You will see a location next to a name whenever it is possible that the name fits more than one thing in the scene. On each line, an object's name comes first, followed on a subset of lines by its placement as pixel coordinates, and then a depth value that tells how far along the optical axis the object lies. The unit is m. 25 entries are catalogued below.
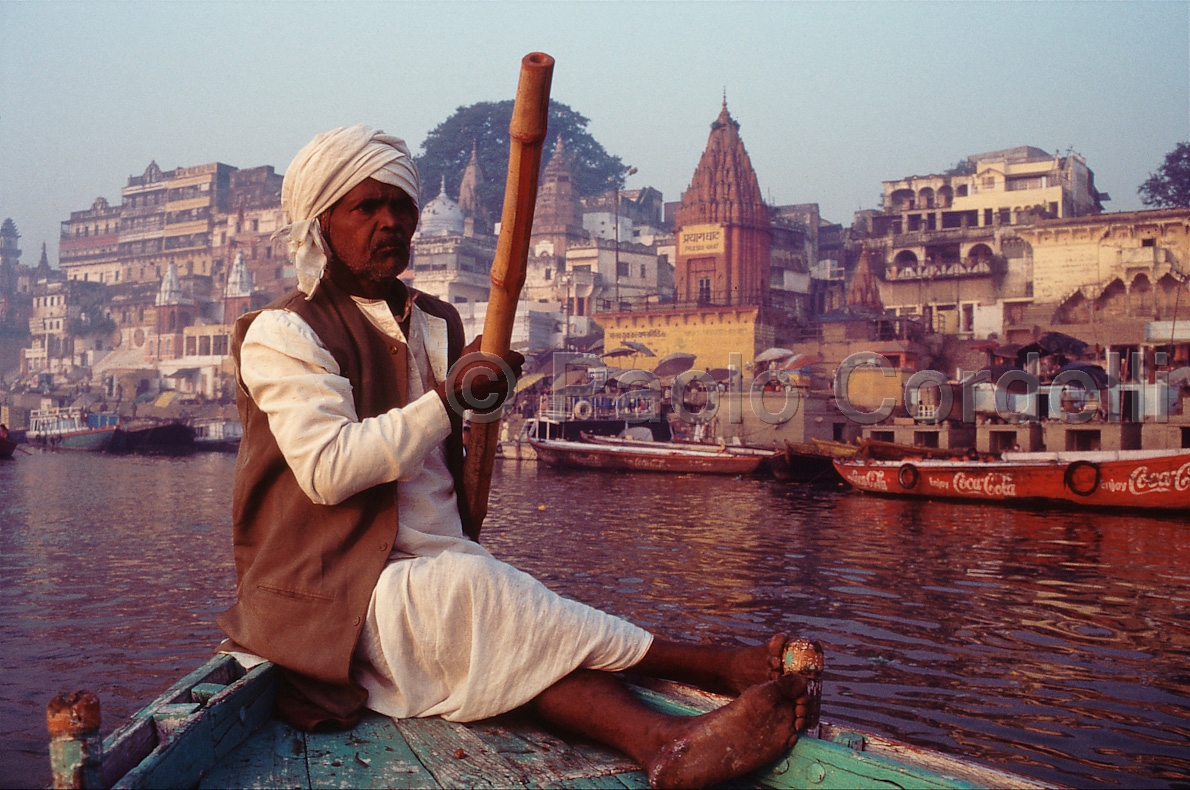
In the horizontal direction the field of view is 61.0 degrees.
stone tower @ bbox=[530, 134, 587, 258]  56.53
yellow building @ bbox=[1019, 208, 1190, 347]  33.84
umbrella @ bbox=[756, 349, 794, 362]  32.29
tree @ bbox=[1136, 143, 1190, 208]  45.62
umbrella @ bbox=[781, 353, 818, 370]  31.40
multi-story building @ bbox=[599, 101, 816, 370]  37.31
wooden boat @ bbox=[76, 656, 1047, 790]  1.71
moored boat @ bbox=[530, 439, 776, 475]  23.12
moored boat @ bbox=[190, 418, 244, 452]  40.44
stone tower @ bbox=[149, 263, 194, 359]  61.38
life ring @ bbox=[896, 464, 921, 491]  17.62
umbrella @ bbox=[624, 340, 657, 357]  35.15
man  2.06
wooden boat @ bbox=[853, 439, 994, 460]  20.51
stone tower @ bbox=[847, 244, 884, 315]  41.22
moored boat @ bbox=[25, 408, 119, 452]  40.06
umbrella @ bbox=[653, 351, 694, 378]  34.66
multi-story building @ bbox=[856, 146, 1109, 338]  38.94
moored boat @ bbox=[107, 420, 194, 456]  39.28
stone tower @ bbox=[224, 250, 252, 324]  60.19
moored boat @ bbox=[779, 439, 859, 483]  22.28
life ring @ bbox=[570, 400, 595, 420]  31.83
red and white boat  15.05
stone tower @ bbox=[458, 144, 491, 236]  64.19
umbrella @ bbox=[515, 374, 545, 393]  34.27
